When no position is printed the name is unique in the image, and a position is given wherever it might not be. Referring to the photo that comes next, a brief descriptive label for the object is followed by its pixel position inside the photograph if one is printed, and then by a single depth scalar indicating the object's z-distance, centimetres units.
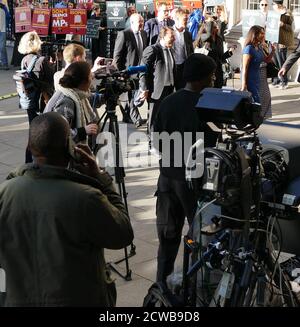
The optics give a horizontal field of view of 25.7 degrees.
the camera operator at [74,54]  645
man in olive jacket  296
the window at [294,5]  1530
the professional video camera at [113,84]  539
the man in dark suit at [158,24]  1232
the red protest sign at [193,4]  1564
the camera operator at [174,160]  466
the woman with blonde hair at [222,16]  1546
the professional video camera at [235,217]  330
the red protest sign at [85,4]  1889
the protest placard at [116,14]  1623
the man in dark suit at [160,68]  876
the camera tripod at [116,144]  543
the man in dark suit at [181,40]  944
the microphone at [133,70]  552
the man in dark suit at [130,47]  1016
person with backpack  801
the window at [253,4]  1614
